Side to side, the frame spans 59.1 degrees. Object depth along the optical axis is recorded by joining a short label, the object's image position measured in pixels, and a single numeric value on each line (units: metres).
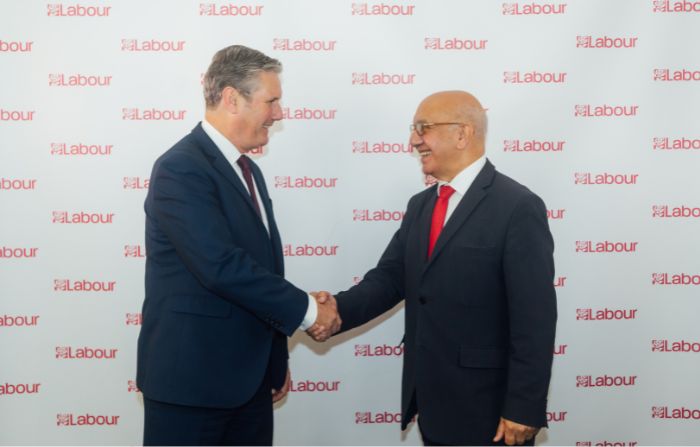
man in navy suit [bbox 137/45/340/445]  2.20
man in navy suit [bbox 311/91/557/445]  2.16
